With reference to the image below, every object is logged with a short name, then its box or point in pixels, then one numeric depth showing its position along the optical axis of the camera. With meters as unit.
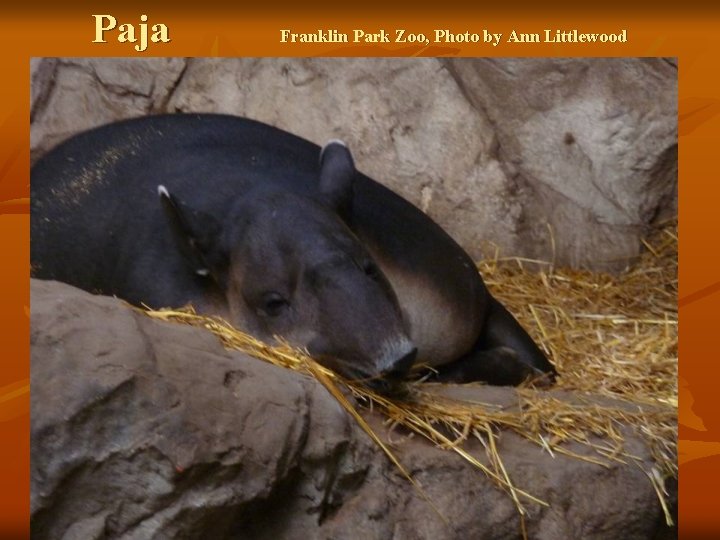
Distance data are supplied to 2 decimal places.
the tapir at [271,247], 10.66
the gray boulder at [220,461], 7.96
